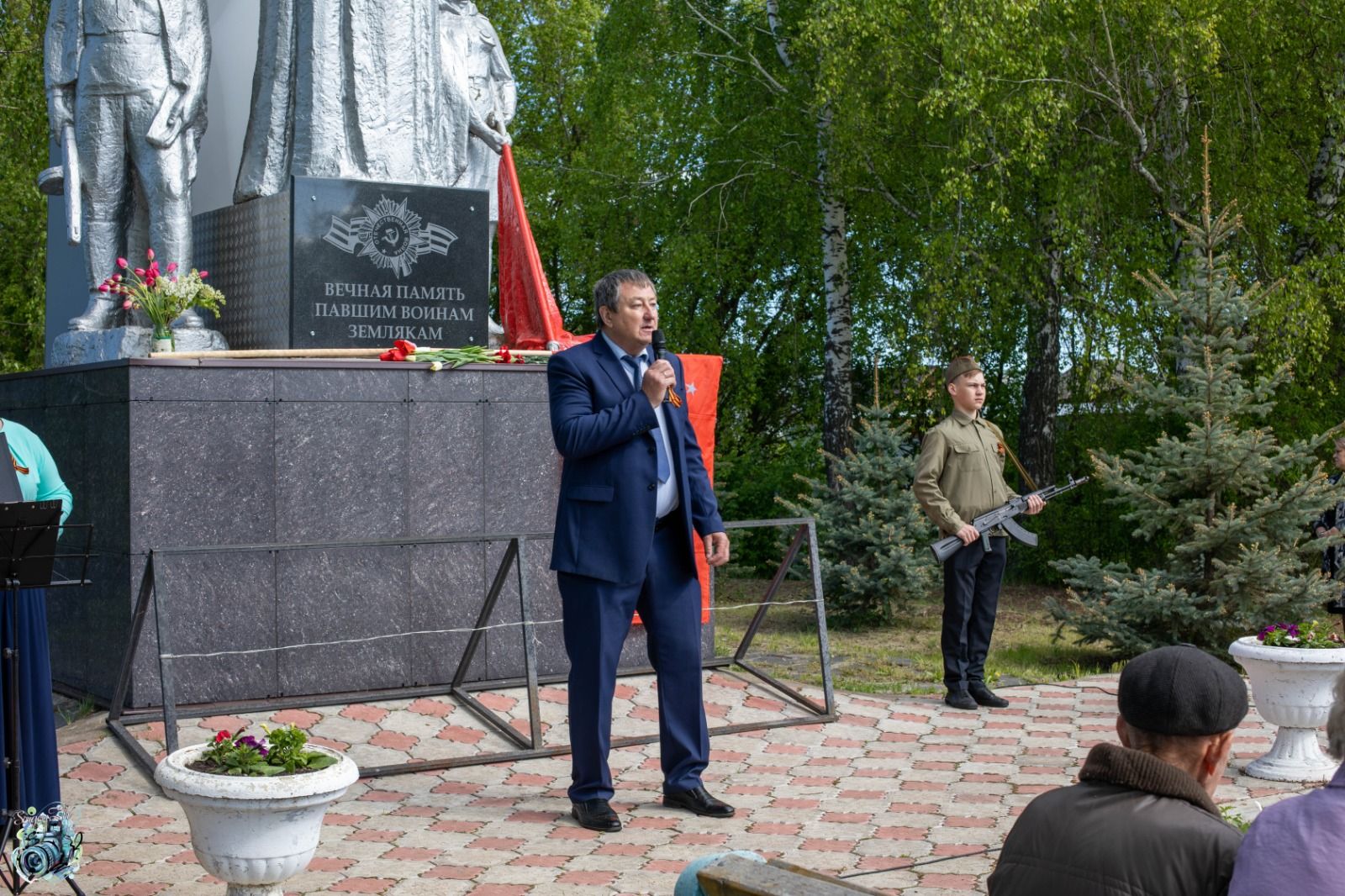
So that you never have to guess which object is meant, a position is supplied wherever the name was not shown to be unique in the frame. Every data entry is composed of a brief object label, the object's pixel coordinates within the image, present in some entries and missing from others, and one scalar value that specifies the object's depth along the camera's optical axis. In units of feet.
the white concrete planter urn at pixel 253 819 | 13.97
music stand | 15.31
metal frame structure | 20.67
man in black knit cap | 7.68
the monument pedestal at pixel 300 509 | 23.63
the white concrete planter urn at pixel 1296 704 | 21.34
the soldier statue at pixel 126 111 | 29.09
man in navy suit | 18.38
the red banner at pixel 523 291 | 29.30
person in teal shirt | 16.30
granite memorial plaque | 27.78
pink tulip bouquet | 26.30
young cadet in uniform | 26.03
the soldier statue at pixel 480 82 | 32.22
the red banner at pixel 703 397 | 28.94
